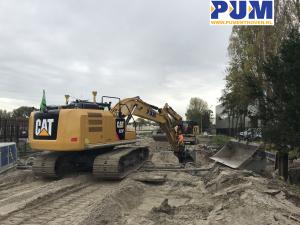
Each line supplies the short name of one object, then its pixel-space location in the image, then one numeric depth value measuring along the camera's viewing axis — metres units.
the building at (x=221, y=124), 40.20
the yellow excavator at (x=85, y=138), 7.03
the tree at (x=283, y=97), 7.73
